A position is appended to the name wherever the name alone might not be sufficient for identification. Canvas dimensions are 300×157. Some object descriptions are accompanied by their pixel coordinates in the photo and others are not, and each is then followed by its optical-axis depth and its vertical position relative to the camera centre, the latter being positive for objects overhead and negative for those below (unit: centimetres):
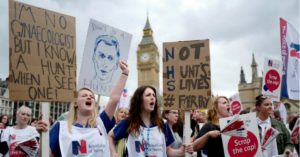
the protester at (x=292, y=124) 713 -85
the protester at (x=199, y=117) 602 -56
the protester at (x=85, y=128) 278 -35
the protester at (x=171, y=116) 450 -40
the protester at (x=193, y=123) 597 -72
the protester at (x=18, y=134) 432 -61
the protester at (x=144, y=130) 309 -41
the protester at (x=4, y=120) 682 -66
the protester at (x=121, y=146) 346 -61
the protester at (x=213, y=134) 343 -50
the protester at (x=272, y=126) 392 -54
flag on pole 577 +39
